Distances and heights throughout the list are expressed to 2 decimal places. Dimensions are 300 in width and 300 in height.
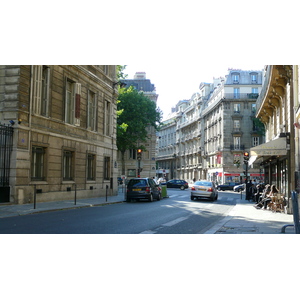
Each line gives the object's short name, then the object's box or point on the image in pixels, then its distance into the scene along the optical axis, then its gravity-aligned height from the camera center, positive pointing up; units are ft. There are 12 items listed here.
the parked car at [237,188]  161.23 -5.14
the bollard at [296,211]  23.92 -2.12
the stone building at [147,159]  228.43 +9.25
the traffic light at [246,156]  88.74 +4.51
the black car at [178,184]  171.42 -4.00
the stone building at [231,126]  215.31 +28.09
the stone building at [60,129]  60.08 +8.42
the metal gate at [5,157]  56.59 +2.36
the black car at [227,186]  172.35 -4.66
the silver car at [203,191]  89.04 -3.58
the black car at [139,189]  79.85 -2.99
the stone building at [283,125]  51.62 +8.16
